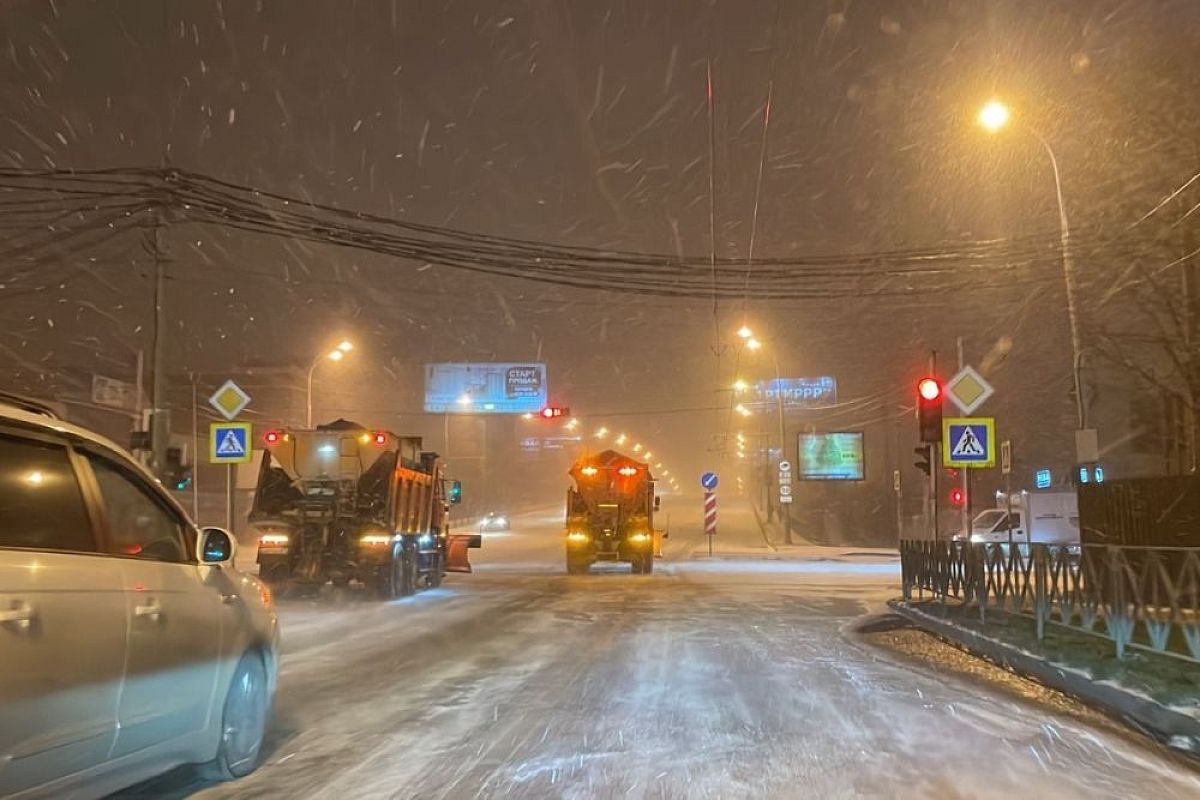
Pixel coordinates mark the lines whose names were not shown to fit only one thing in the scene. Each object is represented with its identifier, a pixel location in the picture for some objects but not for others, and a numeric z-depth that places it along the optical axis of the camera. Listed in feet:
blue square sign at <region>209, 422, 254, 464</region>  62.23
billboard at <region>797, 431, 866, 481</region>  153.69
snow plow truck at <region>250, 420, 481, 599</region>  58.65
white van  99.50
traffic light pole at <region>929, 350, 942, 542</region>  55.01
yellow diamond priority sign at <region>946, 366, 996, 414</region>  53.72
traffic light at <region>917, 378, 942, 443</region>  51.80
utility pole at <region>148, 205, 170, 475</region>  58.23
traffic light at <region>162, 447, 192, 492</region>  59.52
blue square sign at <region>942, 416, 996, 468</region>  52.65
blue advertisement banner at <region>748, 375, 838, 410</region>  207.21
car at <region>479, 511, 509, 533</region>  195.31
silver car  12.53
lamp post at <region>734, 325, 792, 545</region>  123.91
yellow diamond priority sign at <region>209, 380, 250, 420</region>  62.64
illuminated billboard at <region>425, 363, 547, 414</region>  166.50
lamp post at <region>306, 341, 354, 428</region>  105.91
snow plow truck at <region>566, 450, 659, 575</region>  88.38
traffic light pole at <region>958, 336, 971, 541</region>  52.78
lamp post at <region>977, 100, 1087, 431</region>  58.54
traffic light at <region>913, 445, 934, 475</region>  55.78
